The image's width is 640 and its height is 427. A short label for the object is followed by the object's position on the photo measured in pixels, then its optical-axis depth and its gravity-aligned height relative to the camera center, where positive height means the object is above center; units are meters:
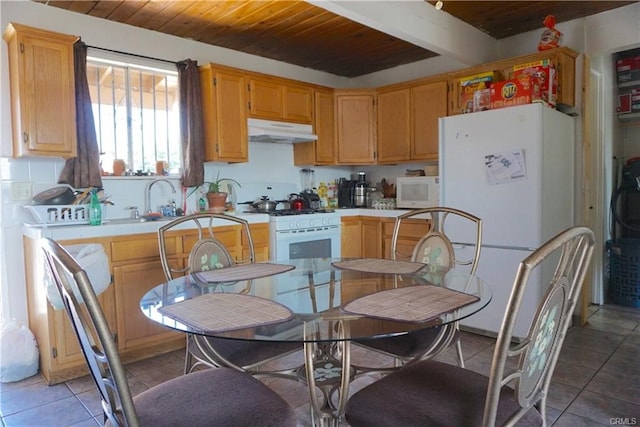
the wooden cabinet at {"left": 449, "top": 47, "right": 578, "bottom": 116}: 3.19 +0.97
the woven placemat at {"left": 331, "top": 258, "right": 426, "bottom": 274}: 1.96 -0.35
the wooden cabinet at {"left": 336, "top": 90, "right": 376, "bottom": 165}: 4.40 +0.69
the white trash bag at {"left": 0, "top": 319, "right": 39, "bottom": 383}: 2.50 -0.91
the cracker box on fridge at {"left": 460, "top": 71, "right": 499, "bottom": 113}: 3.43 +0.87
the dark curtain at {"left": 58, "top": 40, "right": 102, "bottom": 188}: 2.89 +0.40
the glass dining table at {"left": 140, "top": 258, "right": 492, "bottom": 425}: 1.24 -0.37
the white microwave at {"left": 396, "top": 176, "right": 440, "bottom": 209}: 3.84 +0.01
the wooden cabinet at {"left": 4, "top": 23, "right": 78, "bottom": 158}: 2.57 +0.67
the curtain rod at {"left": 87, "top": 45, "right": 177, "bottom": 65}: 3.12 +1.10
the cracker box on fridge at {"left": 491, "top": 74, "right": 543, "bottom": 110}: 3.01 +0.71
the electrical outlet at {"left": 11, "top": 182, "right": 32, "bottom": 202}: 2.76 +0.06
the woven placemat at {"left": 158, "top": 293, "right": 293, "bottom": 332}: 1.25 -0.37
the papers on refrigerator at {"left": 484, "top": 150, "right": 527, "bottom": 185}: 2.92 +0.17
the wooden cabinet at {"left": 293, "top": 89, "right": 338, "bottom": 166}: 4.26 +0.57
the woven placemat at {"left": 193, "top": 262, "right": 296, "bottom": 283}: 1.85 -0.35
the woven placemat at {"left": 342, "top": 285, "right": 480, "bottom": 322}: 1.31 -0.37
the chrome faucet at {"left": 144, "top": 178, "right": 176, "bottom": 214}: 3.35 -0.01
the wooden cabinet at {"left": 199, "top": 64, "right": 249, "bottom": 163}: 3.48 +0.69
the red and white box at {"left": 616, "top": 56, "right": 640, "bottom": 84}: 4.09 +1.15
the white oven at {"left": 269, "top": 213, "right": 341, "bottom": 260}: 3.54 -0.36
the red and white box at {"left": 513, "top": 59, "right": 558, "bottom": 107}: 3.08 +0.82
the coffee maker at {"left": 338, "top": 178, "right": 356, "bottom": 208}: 4.64 +0.00
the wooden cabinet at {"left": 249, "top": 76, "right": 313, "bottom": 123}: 3.74 +0.88
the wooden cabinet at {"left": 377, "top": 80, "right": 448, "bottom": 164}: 3.89 +0.69
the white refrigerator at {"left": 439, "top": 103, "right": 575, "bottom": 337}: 2.88 +0.05
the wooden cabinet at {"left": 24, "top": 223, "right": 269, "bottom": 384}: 2.49 -0.67
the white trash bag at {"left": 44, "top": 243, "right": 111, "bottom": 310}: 2.32 -0.39
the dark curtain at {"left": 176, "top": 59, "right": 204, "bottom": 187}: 3.42 +0.58
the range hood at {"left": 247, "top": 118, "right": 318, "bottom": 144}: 3.69 +0.57
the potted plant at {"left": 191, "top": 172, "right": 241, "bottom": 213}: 3.61 +0.01
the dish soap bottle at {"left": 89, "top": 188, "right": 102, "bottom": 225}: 2.75 -0.08
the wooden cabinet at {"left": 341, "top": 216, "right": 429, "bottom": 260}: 3.83 -0.42
